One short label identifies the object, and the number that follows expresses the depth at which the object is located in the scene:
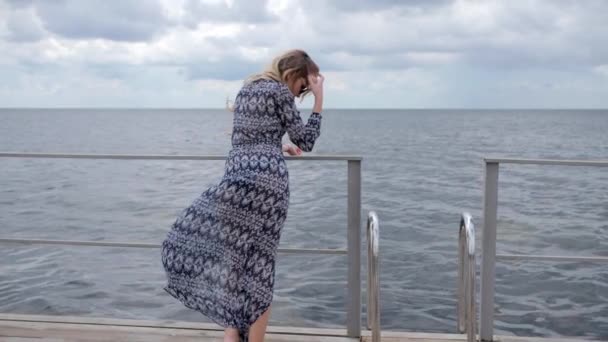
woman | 2.76
